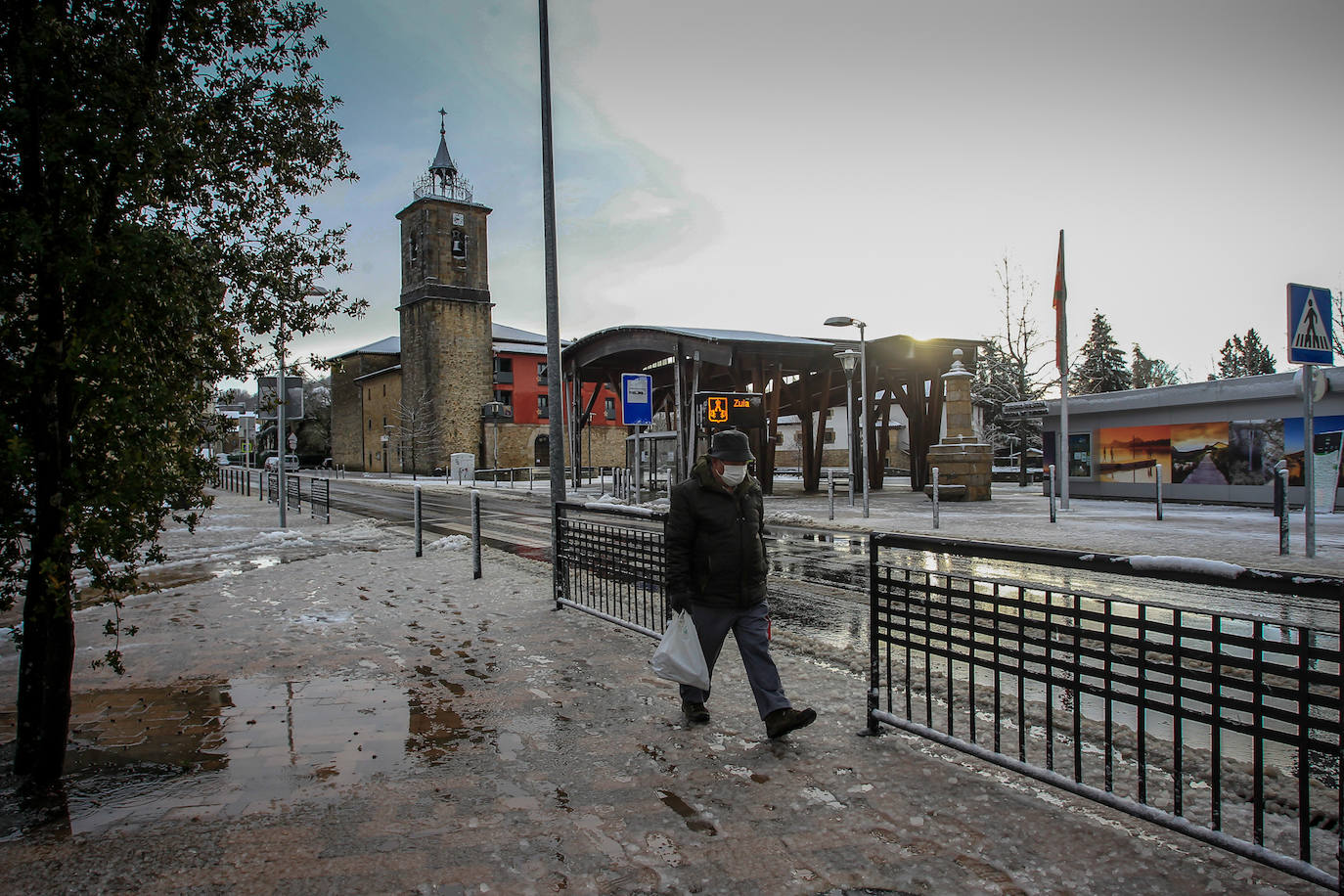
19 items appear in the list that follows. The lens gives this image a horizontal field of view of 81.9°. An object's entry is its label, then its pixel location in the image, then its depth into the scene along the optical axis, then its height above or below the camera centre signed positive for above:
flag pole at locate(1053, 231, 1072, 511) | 21.26 +2.36
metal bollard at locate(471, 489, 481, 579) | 10.16 -1.20
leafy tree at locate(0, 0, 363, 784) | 3.41 +0.72
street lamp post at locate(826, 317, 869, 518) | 20.53 +1.22
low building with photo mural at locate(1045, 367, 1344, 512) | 17.61 +0.09
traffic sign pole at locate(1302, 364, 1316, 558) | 10.38 -0.17
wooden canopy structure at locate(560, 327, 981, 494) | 26.36 +3.02
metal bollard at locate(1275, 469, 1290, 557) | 10.77 -0.92
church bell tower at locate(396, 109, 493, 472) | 60.16 +11.42
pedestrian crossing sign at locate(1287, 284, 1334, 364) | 9.77 +1.47
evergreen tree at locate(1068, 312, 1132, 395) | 55.69 +5.84
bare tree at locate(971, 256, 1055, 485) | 41.06 +3.86
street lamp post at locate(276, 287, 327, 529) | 17.24 +0.63
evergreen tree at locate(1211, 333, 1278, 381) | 69.50 +8.19
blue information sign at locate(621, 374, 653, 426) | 23.20 +1.55
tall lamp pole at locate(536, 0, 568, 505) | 9.25 +2.94
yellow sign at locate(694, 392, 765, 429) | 20.09 +1.04
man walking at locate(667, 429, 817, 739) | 4.49 -0.61
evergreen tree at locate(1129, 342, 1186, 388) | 83.06 +8.35
